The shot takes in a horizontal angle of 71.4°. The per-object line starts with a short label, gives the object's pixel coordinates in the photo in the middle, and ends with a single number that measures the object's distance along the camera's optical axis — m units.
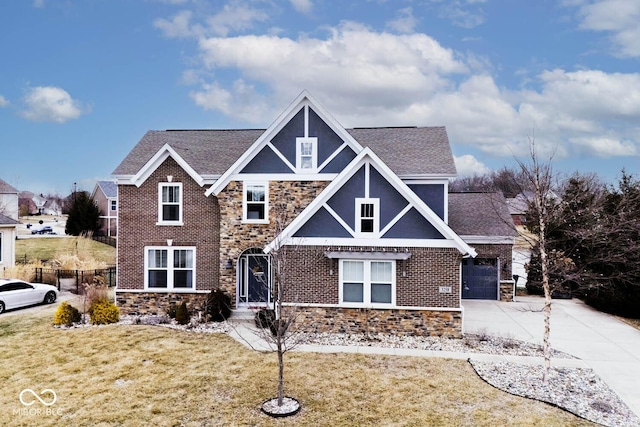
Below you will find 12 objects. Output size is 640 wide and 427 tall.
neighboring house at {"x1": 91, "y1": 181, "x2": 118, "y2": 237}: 55.78
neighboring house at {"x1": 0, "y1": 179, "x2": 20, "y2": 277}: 28.59
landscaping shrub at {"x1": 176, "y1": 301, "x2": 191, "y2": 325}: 17.45
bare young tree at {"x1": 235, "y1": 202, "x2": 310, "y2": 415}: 9.90
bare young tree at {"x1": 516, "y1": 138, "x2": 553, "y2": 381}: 11.52
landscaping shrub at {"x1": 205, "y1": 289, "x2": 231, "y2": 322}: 17.83
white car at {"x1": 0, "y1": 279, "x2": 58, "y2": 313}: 19.86
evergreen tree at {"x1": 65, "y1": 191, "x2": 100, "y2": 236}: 52.31
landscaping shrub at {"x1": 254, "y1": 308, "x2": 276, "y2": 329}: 16.40
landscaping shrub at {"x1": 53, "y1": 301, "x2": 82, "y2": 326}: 17.11
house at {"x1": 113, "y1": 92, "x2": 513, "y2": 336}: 15.96
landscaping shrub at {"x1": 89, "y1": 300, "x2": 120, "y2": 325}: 17.38
